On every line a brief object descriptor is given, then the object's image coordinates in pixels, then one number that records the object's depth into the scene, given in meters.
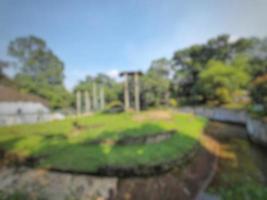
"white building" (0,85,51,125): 10.75
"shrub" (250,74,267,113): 8.54
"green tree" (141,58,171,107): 17.05
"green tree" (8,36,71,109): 20.81
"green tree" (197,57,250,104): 14.88
